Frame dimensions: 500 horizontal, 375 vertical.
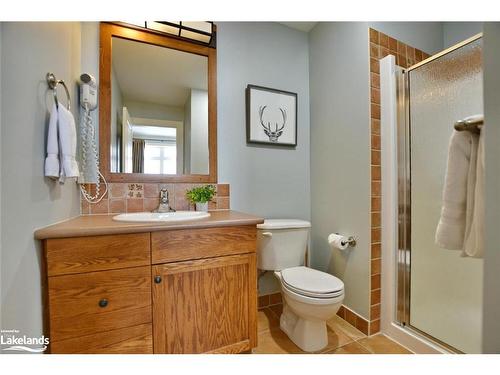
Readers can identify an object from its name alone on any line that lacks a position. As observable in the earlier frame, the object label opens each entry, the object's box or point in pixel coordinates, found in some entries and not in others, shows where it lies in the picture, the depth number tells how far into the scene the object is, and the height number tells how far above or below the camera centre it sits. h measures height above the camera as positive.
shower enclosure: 1.19 -0.12
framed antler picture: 1.63 +0.58
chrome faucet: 1.33 -0.10
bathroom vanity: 0.77 -0.42
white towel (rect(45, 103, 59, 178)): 0.80 +0.15
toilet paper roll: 1.45 -0.39
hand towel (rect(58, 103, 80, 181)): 0.83 +0.19
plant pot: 1.41 -0.13
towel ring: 0.83 +0.44
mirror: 1.31 +0.55
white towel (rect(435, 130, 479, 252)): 0.58 -0.01
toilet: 1.14 -0.57
